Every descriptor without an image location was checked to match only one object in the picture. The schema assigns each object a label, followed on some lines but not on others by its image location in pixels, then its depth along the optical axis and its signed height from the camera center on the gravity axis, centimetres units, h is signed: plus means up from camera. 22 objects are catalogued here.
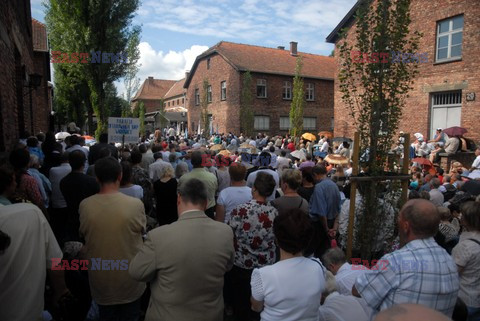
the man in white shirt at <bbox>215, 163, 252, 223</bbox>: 446 -92
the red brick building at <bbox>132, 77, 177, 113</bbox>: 6881 +703
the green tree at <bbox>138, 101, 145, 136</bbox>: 4087 +171
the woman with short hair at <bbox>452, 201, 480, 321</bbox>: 308 -120
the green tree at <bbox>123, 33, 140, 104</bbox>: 1702 +421
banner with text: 782 -5
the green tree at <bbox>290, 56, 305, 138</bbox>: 2814 +169
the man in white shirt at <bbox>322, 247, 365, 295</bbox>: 285 -123
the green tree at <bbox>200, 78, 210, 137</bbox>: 3354 +157
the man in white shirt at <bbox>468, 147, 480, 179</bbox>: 883 -115
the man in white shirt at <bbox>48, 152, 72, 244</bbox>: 565 -125
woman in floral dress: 358 -109
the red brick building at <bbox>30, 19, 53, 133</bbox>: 1632 +327
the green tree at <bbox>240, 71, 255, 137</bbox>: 3017 +171
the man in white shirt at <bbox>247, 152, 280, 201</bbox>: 860 -82
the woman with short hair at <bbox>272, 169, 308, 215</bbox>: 439 -86
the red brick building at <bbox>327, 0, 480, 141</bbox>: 1483 +264
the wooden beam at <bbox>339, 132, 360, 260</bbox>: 372 -70
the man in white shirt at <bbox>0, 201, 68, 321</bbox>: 249 -100
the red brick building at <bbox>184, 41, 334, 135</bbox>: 3225 +412
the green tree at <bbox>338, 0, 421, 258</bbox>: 372 +42
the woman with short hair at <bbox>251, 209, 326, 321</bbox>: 229 -103
